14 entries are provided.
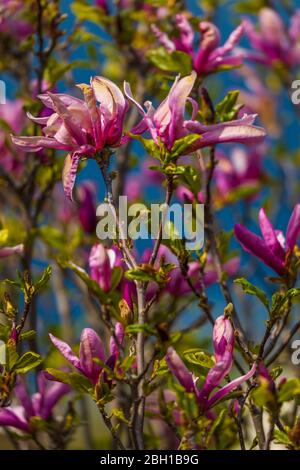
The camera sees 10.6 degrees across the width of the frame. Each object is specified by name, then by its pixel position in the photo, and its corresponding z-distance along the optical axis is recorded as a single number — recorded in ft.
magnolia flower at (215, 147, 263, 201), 7.31
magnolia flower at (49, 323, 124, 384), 4.60
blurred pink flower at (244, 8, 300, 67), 6.81
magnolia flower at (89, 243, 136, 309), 4.64
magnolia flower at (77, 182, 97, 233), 6.42
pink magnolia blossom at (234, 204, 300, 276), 4.93
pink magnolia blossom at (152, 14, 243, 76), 5.53
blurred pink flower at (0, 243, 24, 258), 5.09
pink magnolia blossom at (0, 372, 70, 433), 5.27
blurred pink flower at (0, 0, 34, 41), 6.21
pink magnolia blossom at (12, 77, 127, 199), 4.62
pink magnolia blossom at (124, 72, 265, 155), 4.61
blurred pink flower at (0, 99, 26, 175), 6.41
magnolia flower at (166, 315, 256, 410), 4.45
